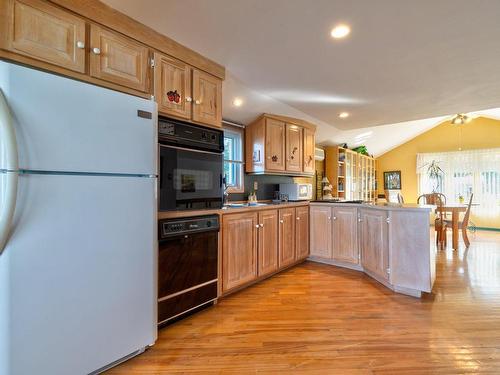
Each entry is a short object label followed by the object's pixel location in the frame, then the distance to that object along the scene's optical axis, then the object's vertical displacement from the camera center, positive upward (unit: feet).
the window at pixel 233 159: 11.51 +1.52
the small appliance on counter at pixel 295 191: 13.05 +0.07
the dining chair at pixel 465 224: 16.29 -2.09
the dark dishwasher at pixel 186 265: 6.32 -1.92
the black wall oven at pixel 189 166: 6.42 +0.73
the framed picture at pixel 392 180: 27.71 +1.28
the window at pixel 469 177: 22.45 +1.33
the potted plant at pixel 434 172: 25.13 +1.90
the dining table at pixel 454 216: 15.44 -1.46
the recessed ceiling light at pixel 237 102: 10.16 +3.61
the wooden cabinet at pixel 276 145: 11.62 +2.24
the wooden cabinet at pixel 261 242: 8.43 -1.93
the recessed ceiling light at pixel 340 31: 6.08 +3.89
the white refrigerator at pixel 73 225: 3.85 -0.54
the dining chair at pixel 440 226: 15.90 -2.15
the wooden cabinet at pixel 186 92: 6.40 +2.75
